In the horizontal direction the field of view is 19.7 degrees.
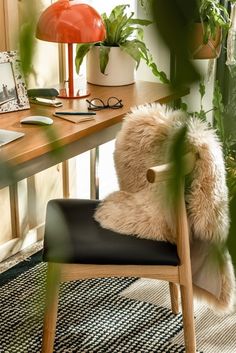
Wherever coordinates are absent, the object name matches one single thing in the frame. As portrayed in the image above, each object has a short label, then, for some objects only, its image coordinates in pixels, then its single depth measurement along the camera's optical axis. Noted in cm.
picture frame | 221
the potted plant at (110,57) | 244
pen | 221
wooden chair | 186
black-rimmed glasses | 233
